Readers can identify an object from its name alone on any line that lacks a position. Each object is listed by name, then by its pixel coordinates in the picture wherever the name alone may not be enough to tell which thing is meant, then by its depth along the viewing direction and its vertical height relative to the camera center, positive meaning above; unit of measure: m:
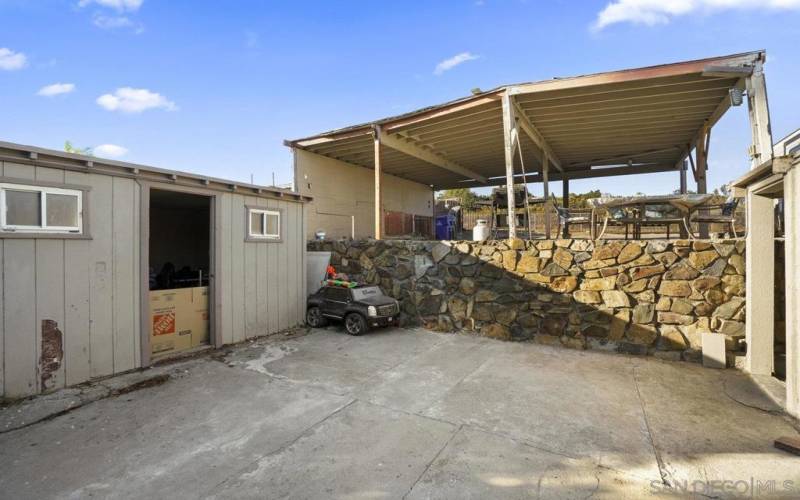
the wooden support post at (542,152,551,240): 8.50 +1.81
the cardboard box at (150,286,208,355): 4.94 -1.03
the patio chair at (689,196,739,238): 5.62 +0.48
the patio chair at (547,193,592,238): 6.26 +0.54
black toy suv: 6.30 -1.11
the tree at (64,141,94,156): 21.28 +6.40
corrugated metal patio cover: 5.82 +2.79
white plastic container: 6.96 +0.32
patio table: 5.07 +0.66
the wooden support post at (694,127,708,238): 8.03 +1.96
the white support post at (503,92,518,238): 6.47 +2.01
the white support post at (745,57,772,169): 5.11 +1.95
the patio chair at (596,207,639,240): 5.73 +0.49
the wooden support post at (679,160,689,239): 10.27 +1.94
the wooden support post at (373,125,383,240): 8.09 +1.16
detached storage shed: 3.56 -0.27
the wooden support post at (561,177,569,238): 12.08 +1.99
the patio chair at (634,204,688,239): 5.70 +0.53
